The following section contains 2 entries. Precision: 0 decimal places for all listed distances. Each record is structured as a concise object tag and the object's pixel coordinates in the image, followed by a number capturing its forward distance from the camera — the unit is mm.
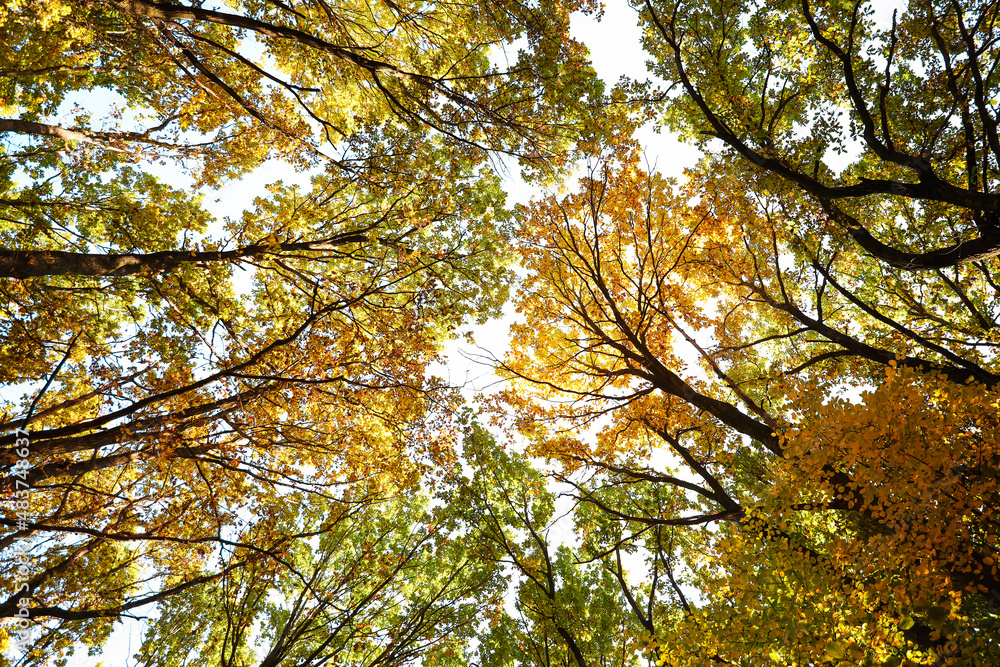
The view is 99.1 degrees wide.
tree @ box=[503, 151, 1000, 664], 3840
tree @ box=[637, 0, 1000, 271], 4883
